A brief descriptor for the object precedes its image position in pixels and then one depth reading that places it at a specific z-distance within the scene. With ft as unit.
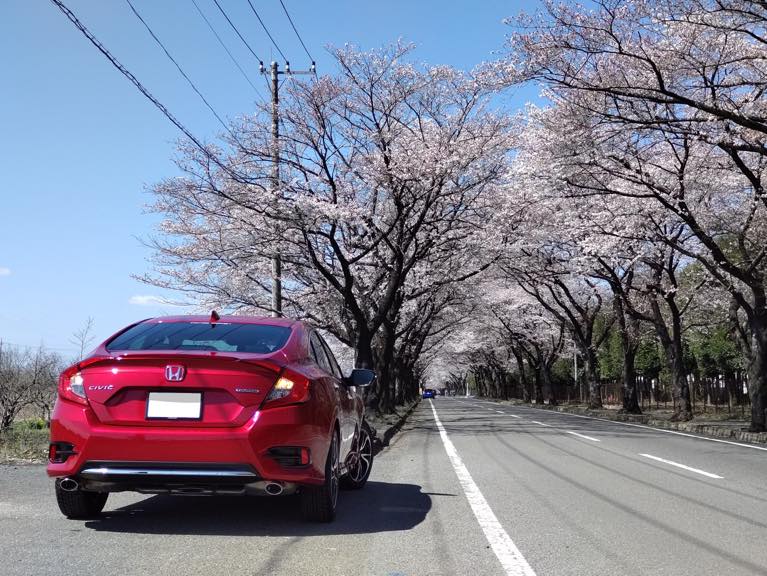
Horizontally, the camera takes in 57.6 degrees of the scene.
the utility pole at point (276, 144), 60.64
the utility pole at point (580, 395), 194.49
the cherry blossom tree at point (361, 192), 62.18
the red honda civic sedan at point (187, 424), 15.71
